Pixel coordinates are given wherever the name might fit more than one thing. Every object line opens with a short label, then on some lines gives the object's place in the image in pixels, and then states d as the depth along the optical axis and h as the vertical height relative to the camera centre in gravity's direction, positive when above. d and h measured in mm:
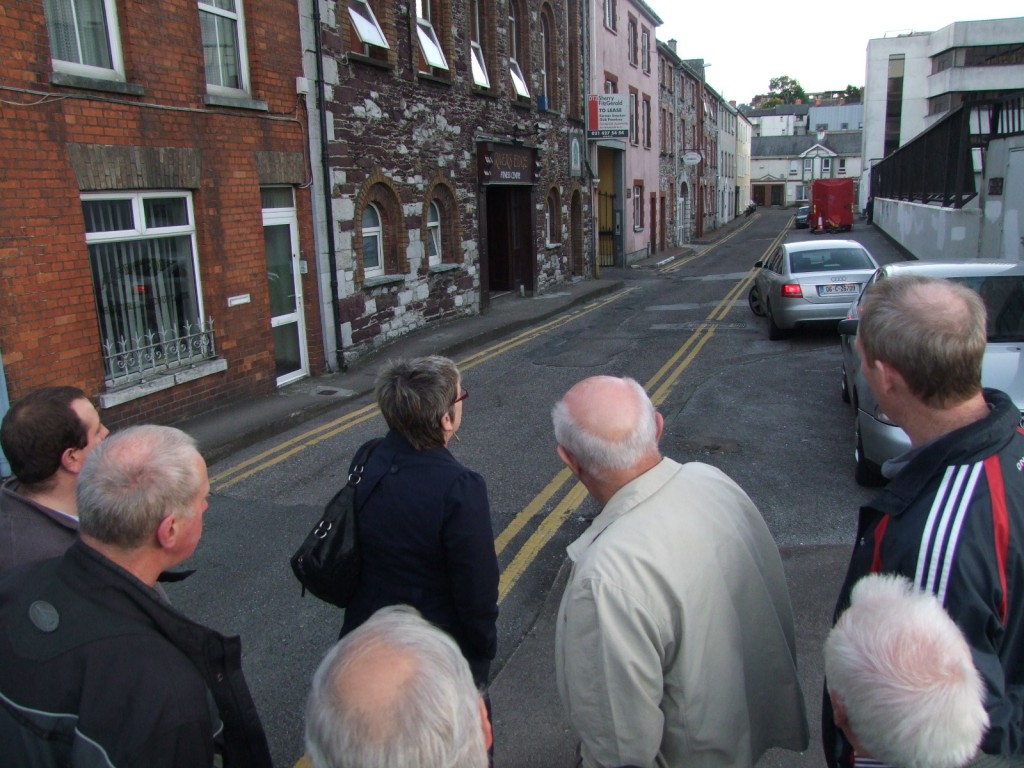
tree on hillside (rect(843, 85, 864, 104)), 117438 +18653
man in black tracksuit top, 1783 -644
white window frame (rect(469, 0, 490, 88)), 17031 +3808
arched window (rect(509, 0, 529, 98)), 19109 +4198
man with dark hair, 2598 -797
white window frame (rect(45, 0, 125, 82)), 7820 +1916
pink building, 24544 +3122
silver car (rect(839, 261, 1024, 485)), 5812 -1091
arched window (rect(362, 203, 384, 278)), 13350 -206
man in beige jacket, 2051 -1034
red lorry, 45500 +583
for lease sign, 23875 +3205
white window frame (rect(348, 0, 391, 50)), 12594 +3267
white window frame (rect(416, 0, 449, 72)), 14773 +3537
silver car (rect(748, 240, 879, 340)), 12547 -1029
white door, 10797 -688
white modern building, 51656 +9473
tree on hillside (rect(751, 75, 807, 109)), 133500 +20555
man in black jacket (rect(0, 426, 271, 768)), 1788 -939
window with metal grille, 8219 -447
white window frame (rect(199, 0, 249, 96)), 9775 +2352
